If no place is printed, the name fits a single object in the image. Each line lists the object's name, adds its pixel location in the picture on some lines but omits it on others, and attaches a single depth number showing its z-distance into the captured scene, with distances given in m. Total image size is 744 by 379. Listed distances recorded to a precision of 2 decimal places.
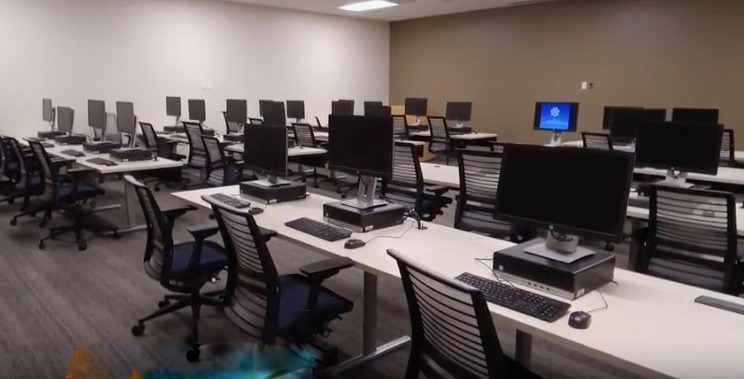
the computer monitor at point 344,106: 9.81
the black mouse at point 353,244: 2.56
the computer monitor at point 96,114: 6.67
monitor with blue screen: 7.42
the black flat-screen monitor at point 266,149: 3.45
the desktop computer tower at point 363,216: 2.81
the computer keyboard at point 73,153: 5.95
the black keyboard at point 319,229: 2.71
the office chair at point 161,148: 7.43
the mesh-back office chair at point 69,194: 4.89
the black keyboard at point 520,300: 1.76
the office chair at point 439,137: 9.15
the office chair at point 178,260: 2.89
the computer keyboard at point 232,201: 3.43
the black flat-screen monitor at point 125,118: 6.13
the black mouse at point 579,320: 1.67
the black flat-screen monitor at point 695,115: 6.06
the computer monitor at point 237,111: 8.50
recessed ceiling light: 9.85
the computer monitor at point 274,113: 7.33
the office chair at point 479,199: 3.71
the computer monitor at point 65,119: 7.15
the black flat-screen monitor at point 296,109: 9.96
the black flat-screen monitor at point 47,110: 7.70
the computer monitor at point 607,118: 7.25
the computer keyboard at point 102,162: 5.24
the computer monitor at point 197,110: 9.04
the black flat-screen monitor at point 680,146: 3.79
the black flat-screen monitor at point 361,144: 2.88
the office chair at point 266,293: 2.24
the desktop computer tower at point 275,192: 3.49
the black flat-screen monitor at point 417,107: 10.98
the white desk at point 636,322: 1.48
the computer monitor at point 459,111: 10.33
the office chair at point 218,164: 5.89
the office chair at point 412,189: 4.31
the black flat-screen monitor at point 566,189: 1.94
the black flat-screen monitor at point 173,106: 8.88
